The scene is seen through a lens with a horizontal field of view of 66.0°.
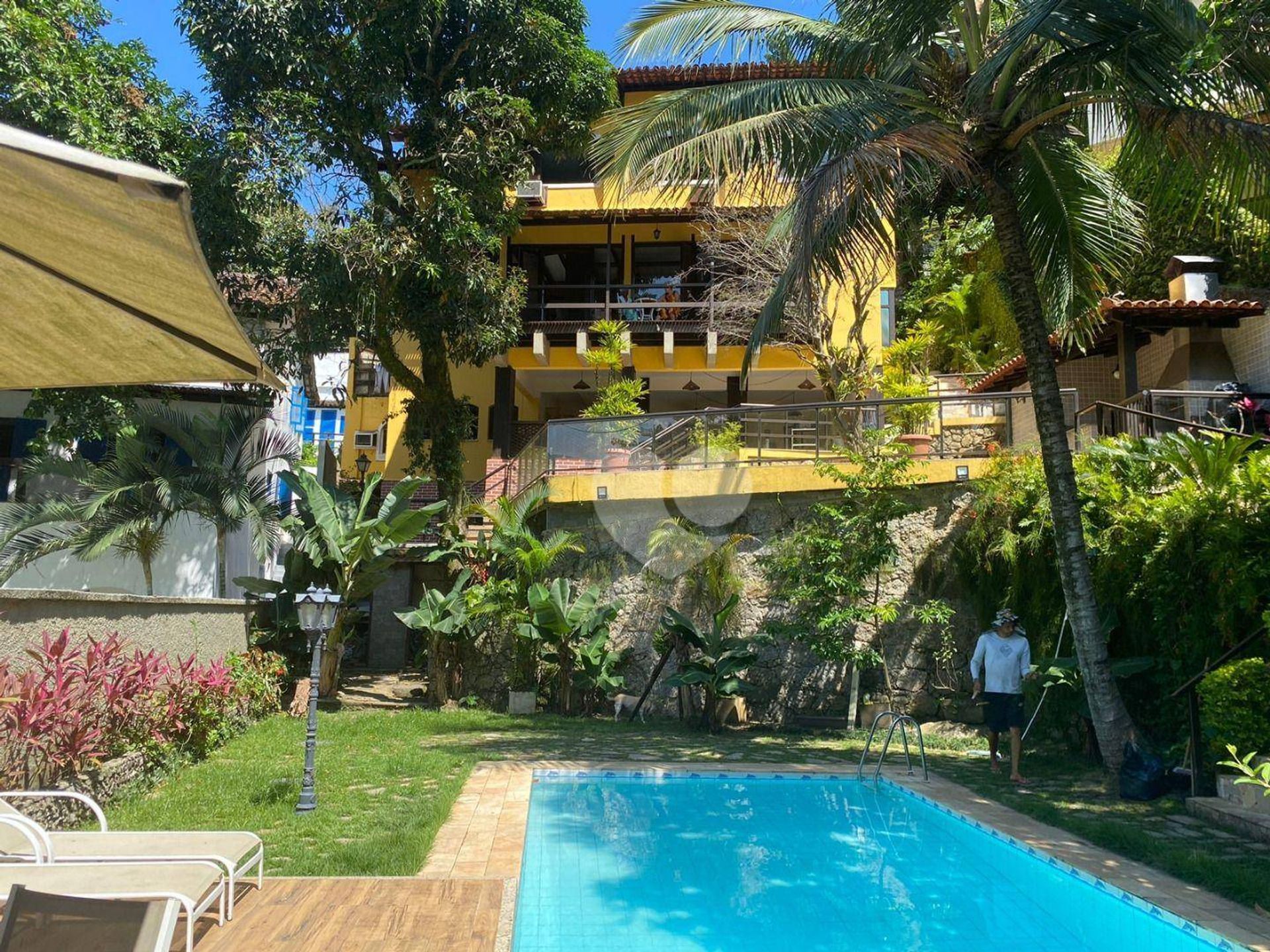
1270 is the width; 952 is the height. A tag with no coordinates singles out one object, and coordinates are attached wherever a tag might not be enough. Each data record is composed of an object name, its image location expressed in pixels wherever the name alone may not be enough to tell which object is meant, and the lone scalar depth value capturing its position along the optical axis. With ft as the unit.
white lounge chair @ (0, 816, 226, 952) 13.98
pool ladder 31.44
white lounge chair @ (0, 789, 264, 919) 16.24
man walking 33.65
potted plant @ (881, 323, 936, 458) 49.24
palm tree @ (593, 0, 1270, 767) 27.73
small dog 51.11
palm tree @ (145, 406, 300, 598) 52.65
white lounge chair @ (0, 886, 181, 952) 10.55
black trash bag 29.78
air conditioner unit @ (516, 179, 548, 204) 69.51
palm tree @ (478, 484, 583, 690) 51.93
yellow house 73.51
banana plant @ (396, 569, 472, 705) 52.39
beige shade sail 8.29
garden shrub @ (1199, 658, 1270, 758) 25.67
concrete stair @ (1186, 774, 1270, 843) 24.25
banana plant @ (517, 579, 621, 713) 49.21
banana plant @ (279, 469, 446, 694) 51.42
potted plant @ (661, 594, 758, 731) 44.98
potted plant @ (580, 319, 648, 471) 53.93
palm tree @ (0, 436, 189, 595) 50.39
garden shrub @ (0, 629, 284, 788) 23.25
